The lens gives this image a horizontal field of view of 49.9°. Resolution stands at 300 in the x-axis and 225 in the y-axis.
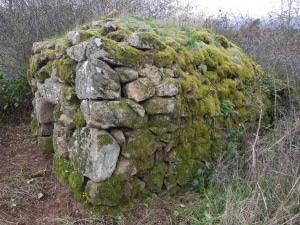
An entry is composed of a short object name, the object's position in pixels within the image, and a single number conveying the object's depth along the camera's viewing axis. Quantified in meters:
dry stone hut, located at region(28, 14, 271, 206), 3.00
